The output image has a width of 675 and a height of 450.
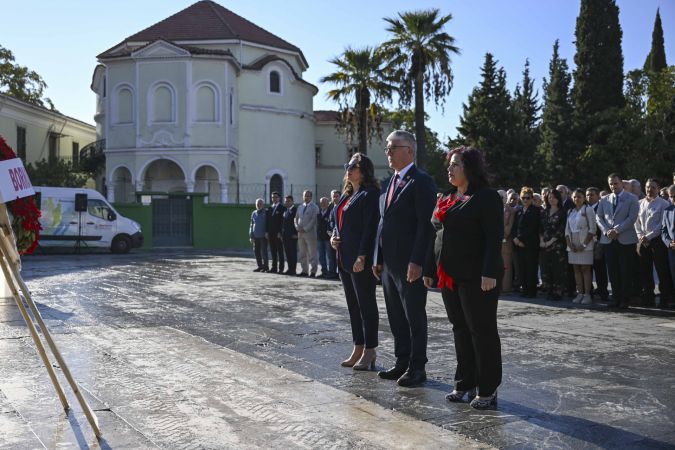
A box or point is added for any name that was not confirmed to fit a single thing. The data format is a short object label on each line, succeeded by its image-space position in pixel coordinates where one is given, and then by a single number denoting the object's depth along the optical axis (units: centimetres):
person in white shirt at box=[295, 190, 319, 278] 2072
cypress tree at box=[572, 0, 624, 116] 5066
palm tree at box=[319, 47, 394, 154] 4147
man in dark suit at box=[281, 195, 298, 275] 2127
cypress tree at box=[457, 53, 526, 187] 4872
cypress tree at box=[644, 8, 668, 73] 6297
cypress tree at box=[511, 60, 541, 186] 4903
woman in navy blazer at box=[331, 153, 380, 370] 737
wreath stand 516
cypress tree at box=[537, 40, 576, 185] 5247
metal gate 3859
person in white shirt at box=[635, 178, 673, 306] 1315
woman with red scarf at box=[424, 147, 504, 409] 597
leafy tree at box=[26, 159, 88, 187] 4219
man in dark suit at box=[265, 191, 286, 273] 2192
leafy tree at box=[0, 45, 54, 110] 5781
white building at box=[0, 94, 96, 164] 4781
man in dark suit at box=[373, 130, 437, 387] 675
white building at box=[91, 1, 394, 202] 4422
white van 3161
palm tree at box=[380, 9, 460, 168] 3684
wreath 561
